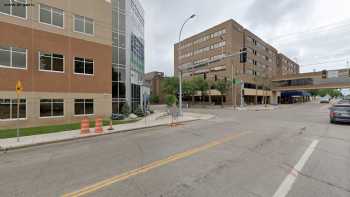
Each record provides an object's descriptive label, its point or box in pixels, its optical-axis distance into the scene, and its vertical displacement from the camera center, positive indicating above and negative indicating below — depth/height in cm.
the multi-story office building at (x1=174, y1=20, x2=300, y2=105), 5616 +1463
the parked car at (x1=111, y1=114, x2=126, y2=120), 2008 -199
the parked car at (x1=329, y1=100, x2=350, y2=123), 1441 -112
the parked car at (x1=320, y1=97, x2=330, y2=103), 7172 -72
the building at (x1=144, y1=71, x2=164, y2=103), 8645 +692
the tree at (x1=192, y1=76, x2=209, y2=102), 5184 +393
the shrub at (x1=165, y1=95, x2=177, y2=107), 5009 -20
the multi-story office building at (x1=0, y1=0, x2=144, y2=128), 1467 +371
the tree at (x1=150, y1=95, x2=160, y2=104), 8425 -33
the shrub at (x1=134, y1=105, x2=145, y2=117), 2433 -180
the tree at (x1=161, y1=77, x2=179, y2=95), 5422 +391
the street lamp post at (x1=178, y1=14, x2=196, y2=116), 2307 -31
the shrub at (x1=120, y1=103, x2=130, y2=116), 2220 -138
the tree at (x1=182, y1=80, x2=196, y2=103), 5163 +313
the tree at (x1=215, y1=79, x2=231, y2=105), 4919 +347
